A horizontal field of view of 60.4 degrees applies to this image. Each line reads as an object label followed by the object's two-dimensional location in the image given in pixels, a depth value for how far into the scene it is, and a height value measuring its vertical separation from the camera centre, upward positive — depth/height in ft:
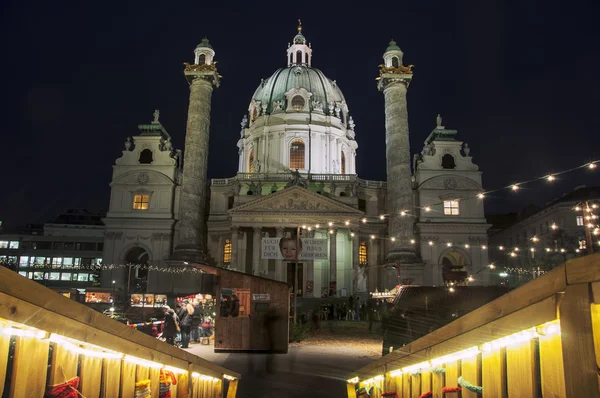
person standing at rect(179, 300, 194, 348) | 65.57 -2.94
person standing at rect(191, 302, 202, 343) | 75.61 -3.40
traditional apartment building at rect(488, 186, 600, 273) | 158.20 +29.32
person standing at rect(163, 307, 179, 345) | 62.85 -3.30
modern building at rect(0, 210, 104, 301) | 254.47 +20.46
